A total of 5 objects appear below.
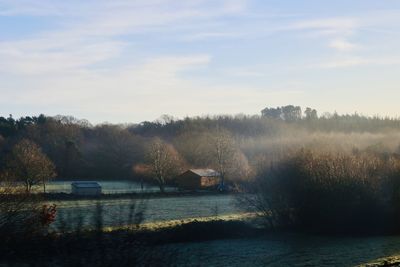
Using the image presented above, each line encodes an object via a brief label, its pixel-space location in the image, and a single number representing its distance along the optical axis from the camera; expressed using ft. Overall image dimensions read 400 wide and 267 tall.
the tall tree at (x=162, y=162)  296.85
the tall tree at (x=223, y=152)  314.45
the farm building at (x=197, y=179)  296.92
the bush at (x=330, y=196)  149.89
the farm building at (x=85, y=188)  243.81
